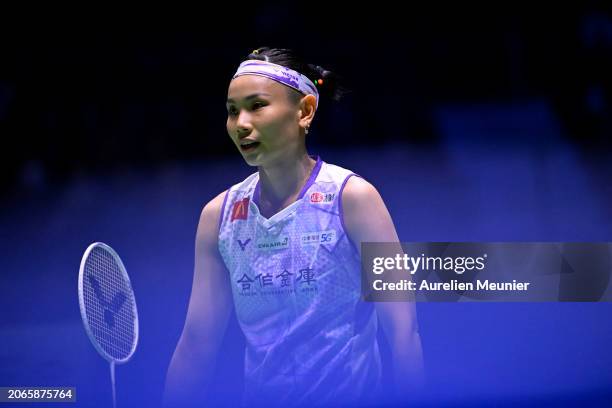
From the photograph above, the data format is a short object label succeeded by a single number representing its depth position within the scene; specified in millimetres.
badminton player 7715
